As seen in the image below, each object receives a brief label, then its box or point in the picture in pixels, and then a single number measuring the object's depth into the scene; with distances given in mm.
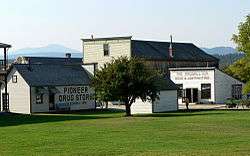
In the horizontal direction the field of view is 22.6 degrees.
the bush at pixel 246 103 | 60866
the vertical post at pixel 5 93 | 56053
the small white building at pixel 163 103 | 57438
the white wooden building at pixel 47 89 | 59281
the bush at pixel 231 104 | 61031
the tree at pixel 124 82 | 49500
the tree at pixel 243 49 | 51438
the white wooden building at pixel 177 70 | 72750
